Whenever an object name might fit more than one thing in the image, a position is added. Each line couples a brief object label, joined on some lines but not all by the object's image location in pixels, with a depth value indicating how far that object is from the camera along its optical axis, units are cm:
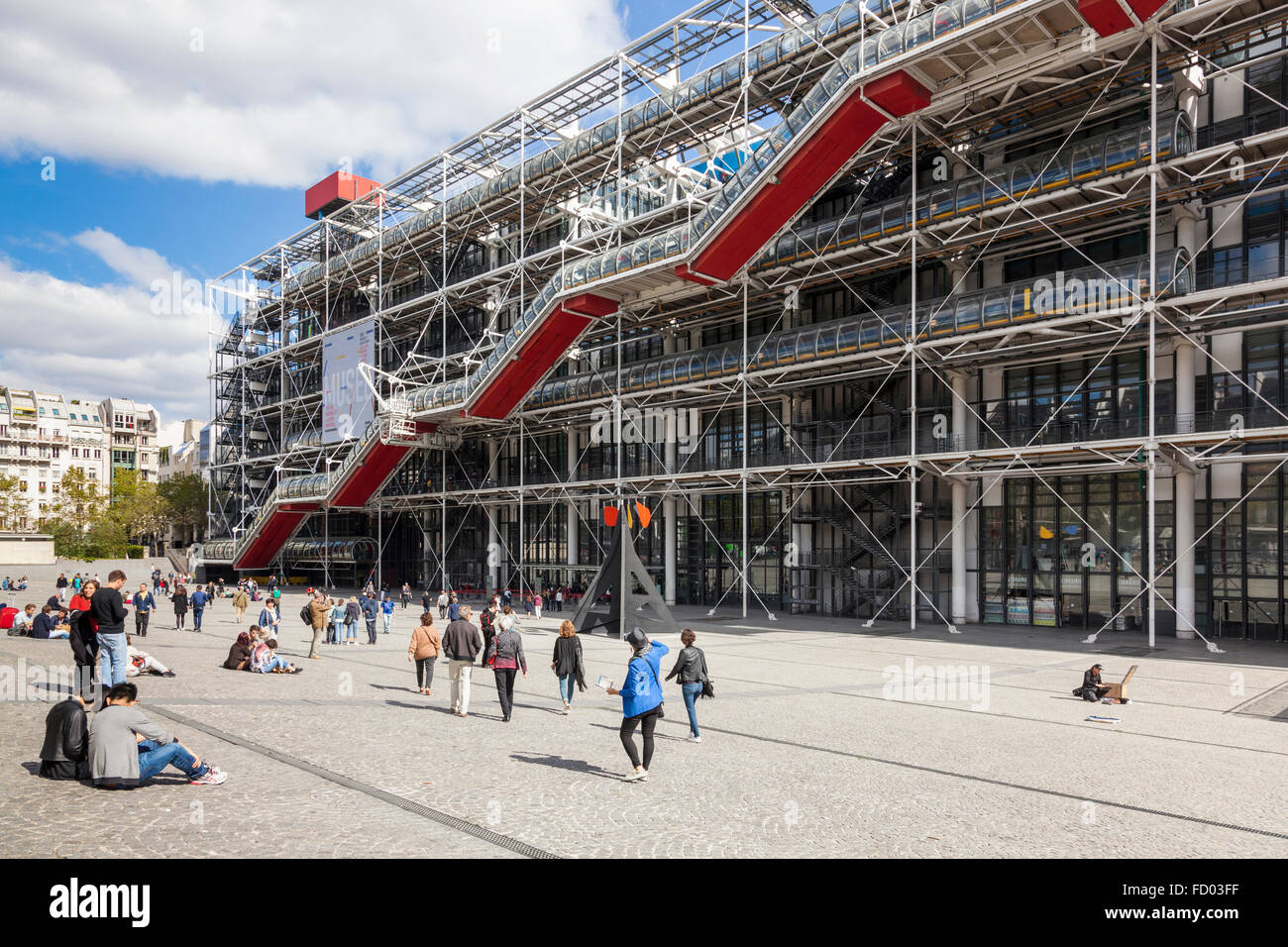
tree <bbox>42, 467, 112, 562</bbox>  6222
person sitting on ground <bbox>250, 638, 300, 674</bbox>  1513
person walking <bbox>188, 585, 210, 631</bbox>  2397
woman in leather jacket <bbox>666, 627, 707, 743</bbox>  981
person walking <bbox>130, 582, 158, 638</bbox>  2173
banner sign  4391
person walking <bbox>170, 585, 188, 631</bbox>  2361
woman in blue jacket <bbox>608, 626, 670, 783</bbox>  802
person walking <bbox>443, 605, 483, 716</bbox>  1138
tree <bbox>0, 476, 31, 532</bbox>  6569
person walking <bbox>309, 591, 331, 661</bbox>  1748
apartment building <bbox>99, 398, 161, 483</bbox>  10956
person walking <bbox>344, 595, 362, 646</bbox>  2109
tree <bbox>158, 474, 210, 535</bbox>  7169
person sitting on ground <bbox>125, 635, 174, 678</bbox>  1414
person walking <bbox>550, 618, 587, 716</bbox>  1120
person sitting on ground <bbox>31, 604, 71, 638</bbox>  2040
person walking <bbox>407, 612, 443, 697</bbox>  1300
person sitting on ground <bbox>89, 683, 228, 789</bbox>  730
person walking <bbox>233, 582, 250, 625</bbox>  2495
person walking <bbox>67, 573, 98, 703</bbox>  1029
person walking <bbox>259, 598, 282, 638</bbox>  1896
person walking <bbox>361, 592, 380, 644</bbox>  2141
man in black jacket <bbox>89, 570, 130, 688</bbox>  1004
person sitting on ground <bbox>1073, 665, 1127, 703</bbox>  1297
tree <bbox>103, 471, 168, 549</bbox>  6756
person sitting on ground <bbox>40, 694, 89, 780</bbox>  755
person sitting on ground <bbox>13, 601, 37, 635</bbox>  2112
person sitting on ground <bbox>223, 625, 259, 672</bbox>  1547
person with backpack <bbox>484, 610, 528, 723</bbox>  1094
